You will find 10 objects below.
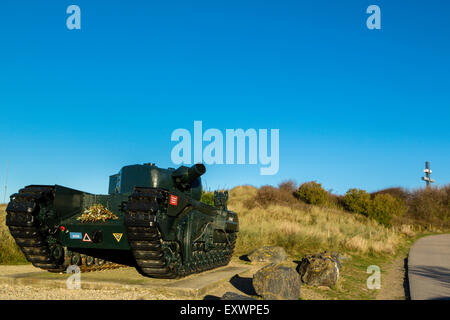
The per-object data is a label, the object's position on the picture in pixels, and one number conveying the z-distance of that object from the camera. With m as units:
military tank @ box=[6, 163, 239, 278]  6.73
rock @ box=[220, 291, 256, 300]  5.25
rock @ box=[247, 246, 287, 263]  12.18
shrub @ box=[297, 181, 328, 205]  32.97
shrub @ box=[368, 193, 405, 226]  27.06
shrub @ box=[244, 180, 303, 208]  30.56
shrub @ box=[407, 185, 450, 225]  30.20
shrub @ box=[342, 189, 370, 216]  29.80
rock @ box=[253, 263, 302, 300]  6.18
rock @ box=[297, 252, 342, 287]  7.99
